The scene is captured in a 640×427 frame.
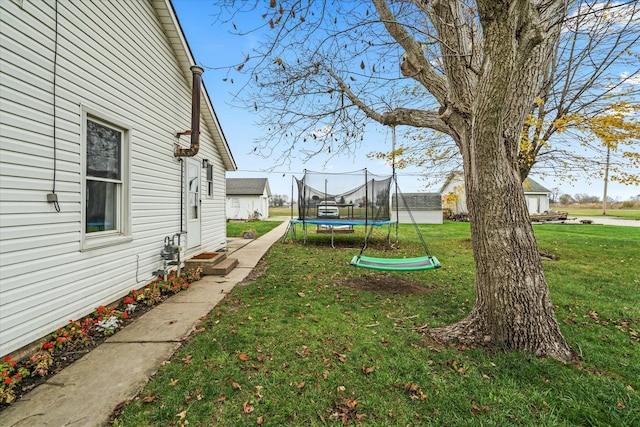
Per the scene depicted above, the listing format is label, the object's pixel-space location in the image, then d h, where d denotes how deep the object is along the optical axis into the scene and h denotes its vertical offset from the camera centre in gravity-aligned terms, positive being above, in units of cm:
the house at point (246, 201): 2403 +28
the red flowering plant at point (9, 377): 202 -141
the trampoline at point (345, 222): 939 -50
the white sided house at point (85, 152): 255 +59
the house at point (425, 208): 2125 +15
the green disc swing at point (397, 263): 446 -91
